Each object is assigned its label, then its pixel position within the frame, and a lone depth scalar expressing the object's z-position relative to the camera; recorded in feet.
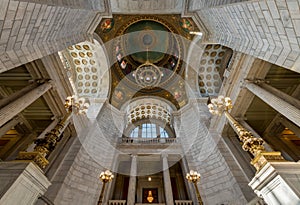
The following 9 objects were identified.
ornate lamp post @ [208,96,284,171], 11.91
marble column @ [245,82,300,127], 19.34
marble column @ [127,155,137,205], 28.95
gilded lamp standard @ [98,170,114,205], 22.93
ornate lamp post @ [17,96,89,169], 13.67
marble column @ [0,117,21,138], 28.51
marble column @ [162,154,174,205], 28.43
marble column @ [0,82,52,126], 19.95
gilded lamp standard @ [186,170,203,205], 23.89
